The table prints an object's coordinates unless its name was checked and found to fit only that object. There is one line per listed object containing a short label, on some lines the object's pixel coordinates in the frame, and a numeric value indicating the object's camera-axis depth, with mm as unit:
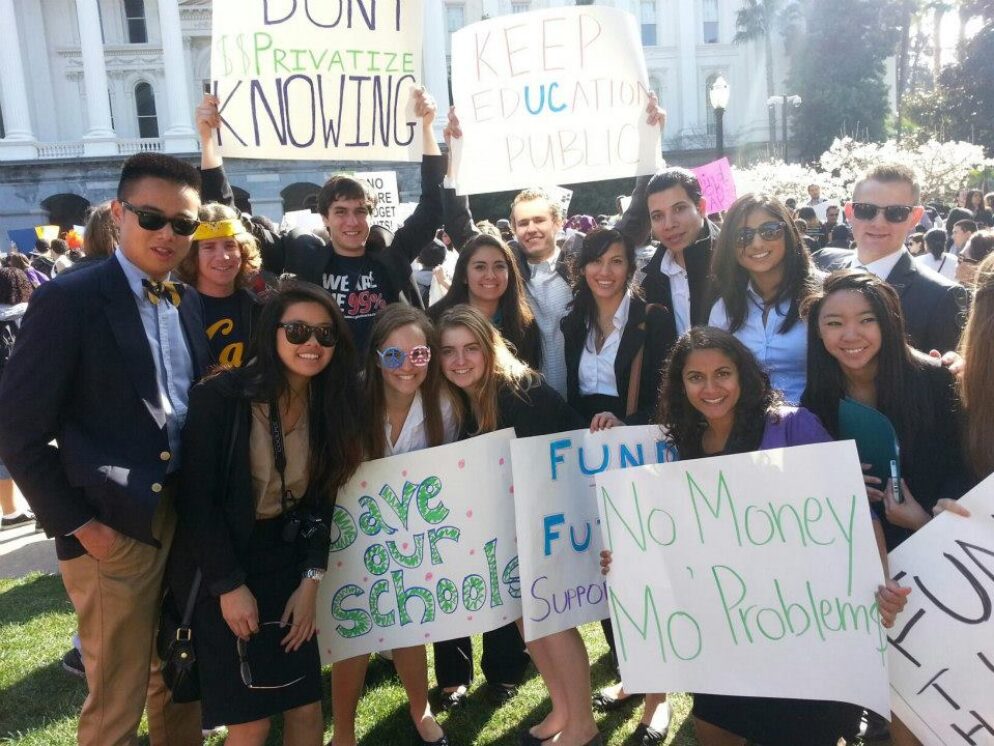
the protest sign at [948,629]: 2568
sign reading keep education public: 4426
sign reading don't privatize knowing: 4117
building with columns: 35406
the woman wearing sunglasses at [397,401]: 3172
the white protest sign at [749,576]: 2682
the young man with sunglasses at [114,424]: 2582
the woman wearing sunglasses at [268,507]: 2719
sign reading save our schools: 3217
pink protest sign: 6777
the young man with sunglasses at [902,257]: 3303
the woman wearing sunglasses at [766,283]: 3332
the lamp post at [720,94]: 15094
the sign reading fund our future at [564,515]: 3240
